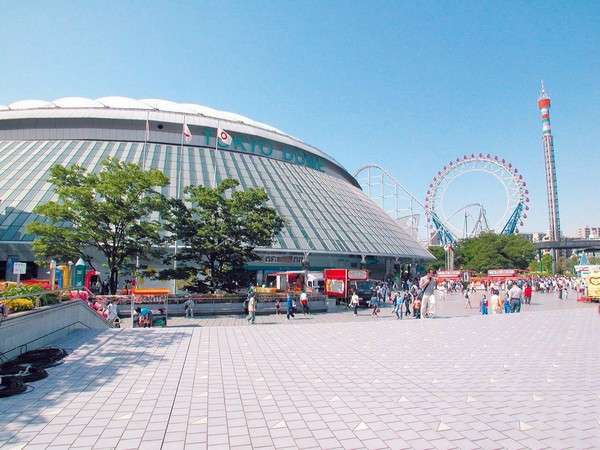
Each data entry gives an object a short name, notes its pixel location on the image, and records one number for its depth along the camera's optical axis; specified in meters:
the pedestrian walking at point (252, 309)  20.17
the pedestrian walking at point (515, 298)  23.36
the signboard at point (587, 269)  34.37
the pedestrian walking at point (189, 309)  22.92
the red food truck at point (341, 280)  31.48
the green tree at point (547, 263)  126.24
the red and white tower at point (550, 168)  144.12
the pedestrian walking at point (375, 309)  25.04
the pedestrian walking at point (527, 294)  32.12
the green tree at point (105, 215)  22.52
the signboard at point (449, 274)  57.12
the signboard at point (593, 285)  32.81
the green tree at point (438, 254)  109.19
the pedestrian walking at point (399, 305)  21.84
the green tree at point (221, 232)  25.48
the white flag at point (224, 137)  33.38
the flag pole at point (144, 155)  36.99
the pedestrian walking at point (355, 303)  25.39
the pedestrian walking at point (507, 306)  24.31
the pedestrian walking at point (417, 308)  21.31
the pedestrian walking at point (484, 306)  23.89
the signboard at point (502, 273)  55.39
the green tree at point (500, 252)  81.25
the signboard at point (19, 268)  14.16
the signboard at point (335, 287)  31.69
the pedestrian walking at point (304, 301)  24.37
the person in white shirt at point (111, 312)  19.43
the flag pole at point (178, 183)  32.35
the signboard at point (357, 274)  31.50
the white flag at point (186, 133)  32.56
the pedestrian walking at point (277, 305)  24.77
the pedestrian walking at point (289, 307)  22.52
